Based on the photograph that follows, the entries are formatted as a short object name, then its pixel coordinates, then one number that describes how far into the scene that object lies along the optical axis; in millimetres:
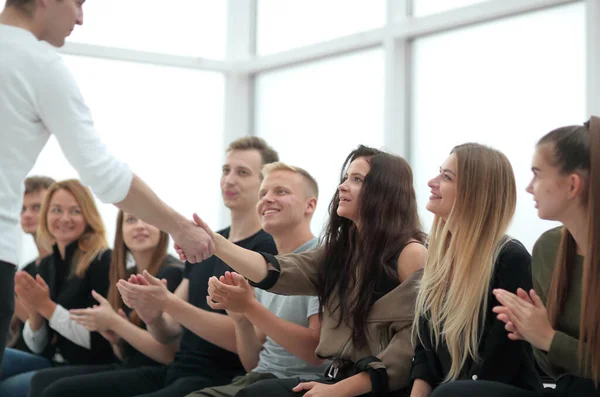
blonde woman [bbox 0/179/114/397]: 3961
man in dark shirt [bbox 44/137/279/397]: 3285
